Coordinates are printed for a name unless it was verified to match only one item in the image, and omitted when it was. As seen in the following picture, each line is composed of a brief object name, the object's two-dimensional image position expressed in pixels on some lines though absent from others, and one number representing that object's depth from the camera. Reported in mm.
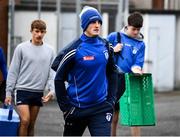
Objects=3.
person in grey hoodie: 17266
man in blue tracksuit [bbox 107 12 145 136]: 17625
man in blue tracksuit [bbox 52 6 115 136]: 13500
